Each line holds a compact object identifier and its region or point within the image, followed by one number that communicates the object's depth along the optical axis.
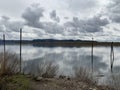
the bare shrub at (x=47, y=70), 4.79
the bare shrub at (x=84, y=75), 4.59
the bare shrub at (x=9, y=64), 4.23
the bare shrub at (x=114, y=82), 4.33
